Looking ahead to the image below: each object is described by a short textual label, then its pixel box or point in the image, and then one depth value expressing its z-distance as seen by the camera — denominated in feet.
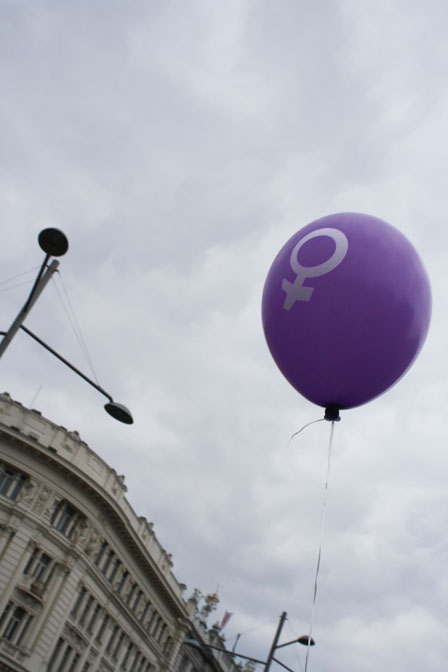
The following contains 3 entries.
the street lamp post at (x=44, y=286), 25.55
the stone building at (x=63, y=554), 85.92
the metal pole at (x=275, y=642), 61.11
